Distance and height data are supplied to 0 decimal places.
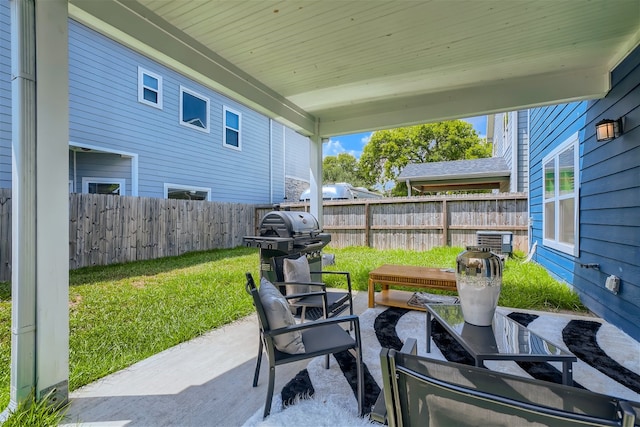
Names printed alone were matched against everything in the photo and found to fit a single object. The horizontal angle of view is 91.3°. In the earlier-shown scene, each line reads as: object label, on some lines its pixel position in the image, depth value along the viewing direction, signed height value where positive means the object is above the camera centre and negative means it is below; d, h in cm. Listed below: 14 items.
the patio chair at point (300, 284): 313 -77
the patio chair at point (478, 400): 79 -54
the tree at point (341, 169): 3349 +448
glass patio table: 187 -88
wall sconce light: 332 +88
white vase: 226 -53
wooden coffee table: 365 -85
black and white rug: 200 -127
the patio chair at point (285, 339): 191 -83
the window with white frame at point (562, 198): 454 +21
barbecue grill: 363 -38
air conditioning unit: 686 -66
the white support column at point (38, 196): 184 +8
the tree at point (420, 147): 2155 +460
